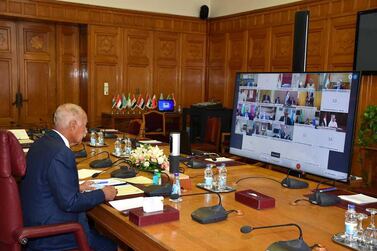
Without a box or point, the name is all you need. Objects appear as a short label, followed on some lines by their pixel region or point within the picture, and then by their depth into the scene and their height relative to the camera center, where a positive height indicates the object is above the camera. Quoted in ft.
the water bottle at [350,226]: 5.39 -1.76
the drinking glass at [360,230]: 5.29 -1.81
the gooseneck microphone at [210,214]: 5.88 -1.85
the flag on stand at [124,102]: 26.32 -1.18
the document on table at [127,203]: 6.52 -1.93
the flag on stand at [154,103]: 27.33 -1.22
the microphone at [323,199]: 6.98 -1.85
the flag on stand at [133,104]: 26.61 -1.30
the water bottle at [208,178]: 8.04 -1.79
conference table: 5.18 -1.93
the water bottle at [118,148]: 11.45 -1.84
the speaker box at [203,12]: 28.55 +5.12
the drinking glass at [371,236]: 5.11 -1.81
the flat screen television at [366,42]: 18.07 +2.19
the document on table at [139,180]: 8.23 -1.94
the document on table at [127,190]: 7.36 -1.93
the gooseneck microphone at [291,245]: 4.78 -1.82
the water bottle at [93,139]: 13.26 -1.83
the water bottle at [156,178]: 7.92 -1.80
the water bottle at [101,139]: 13.29 -1.83
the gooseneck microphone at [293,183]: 8.13 -1.87
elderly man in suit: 6.67 -1.83
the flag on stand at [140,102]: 26.84 -1.20
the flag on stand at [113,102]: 26.22 -1.23
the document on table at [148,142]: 13.61 -1.91
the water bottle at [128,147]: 11.48 -1.81
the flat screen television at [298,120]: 6.54 -0.53
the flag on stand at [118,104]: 26.16 -1.31
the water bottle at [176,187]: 7.24 -1.78
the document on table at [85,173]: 8.76 -1.98
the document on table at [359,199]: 7.29 -1.93
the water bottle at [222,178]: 8.00 -1.78
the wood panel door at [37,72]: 24.61 +0.51
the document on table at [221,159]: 11.01 -1.94
